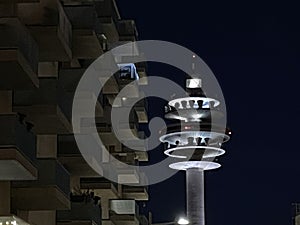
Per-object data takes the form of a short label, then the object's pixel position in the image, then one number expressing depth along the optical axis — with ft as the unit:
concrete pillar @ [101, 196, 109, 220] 192.54
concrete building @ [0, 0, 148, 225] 96.99
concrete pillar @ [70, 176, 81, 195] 170.44
